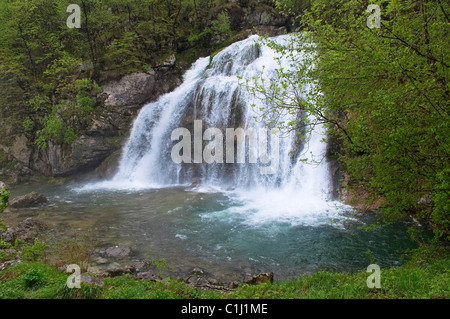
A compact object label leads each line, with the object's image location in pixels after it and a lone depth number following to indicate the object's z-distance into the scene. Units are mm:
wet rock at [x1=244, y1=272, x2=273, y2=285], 7316
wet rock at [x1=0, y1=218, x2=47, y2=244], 9906
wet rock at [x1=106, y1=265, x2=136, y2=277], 7802
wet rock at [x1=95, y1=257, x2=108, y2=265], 8703
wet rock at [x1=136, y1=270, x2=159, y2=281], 7285
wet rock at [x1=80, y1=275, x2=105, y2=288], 5479
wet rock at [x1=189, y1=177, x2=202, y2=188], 17825
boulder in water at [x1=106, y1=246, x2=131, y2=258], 9203
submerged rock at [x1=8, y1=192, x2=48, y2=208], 14516
